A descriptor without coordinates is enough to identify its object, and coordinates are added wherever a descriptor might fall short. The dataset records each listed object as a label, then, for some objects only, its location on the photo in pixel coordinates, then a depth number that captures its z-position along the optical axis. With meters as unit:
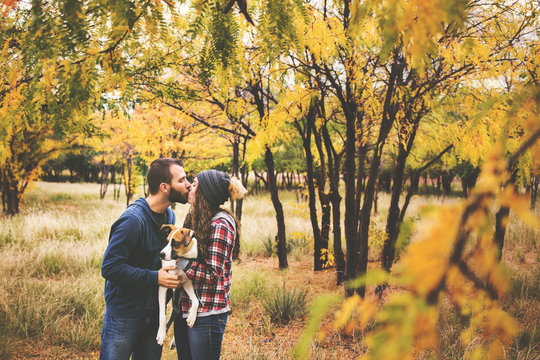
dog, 1.95
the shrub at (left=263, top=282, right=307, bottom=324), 4.07
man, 1.95
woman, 1.96
